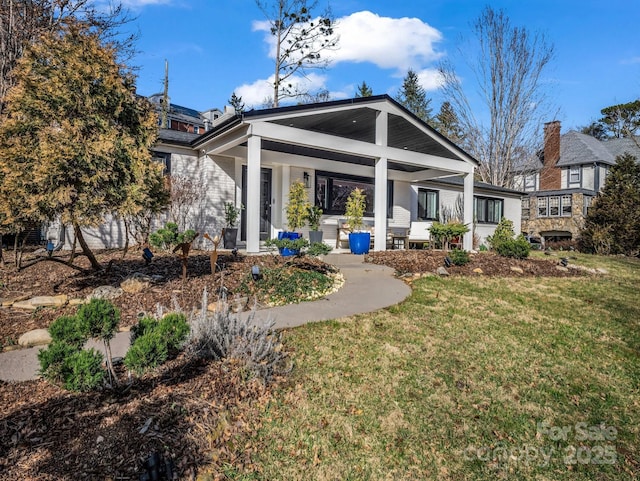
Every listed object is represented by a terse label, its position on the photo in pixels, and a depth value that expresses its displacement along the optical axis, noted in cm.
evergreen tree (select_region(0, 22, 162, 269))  420
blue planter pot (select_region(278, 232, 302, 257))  821
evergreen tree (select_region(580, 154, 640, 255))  1583
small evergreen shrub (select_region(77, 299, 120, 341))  239
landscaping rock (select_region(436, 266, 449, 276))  787
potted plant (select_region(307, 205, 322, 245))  1052
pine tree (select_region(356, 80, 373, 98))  3575
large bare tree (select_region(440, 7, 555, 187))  1952
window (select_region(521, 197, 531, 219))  2611
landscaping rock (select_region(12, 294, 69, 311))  471
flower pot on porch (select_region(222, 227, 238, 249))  1002
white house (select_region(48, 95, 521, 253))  848
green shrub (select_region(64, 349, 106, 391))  215
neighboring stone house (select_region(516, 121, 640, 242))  2403
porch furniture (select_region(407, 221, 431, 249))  1527
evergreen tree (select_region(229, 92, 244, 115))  3591
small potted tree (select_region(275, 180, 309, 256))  977
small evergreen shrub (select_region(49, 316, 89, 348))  234
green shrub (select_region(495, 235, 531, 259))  1010
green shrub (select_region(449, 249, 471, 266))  861
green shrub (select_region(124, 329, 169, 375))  233
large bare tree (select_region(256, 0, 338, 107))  1936
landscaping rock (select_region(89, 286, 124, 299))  498
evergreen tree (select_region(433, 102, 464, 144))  2285
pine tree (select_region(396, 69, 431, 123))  3912
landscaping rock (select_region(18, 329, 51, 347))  388
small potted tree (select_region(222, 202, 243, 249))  1003
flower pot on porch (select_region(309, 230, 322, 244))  1049
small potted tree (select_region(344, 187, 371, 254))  1018
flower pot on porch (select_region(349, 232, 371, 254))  1015
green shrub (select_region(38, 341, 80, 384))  213
